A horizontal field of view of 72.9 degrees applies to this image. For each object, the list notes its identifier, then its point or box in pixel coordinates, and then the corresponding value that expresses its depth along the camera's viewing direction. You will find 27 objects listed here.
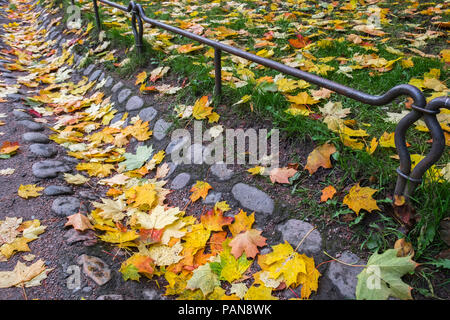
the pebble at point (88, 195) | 2.07
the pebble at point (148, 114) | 2.69
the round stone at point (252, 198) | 1.74
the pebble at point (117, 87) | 3.22
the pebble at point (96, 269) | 1.50
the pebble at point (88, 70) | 3.87
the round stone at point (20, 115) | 2.95
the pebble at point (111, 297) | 1.41
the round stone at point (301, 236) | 1.48
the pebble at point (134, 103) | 2.87
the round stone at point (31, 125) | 2.80
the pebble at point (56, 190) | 2.01
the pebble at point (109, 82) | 3.38
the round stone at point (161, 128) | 2.52
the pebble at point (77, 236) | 1.67
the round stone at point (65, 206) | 1.86
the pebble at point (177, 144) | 2.34
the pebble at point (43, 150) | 2.42
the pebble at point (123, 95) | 3.06
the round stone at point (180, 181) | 2.11
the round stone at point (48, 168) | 2.17
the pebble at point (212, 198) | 1.90
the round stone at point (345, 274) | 1.30
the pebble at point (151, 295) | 1.47
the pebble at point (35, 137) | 2.58
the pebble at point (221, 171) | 2.00
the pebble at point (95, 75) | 3.66
